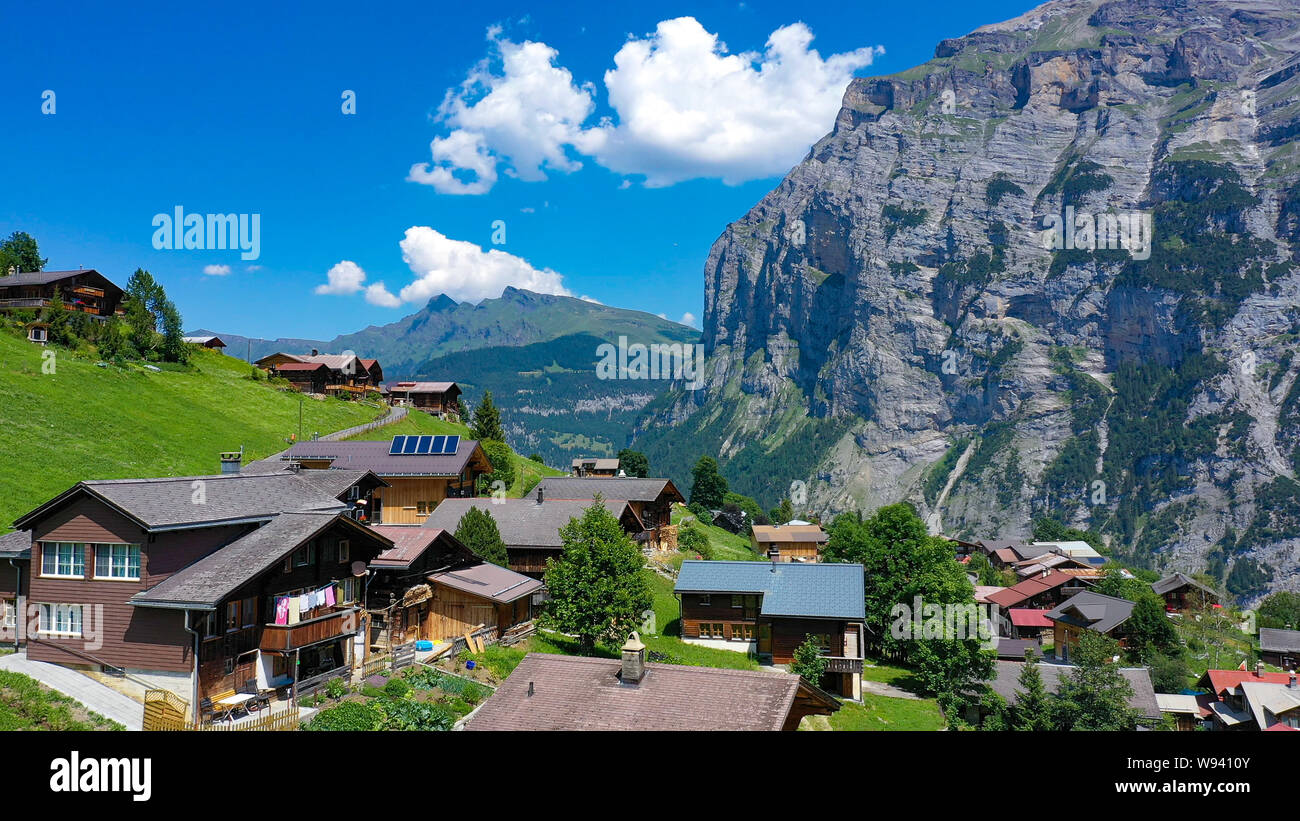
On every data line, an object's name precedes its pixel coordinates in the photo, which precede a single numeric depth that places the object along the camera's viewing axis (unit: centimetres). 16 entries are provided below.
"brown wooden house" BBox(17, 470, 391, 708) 2847
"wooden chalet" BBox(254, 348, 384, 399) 10344
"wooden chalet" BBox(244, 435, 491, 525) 6266
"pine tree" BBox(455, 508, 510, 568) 4903
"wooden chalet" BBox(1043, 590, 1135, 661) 8231
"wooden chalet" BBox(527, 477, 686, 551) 7431
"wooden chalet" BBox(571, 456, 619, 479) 11522
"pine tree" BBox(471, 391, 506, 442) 9306
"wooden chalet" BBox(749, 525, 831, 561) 11062
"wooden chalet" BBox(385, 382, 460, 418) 11488
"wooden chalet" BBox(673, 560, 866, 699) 5191
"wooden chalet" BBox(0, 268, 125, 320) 8375
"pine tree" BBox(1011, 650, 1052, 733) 4609
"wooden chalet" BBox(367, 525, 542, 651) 3916
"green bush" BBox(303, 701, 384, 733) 2673
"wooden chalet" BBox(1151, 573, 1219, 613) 11400
